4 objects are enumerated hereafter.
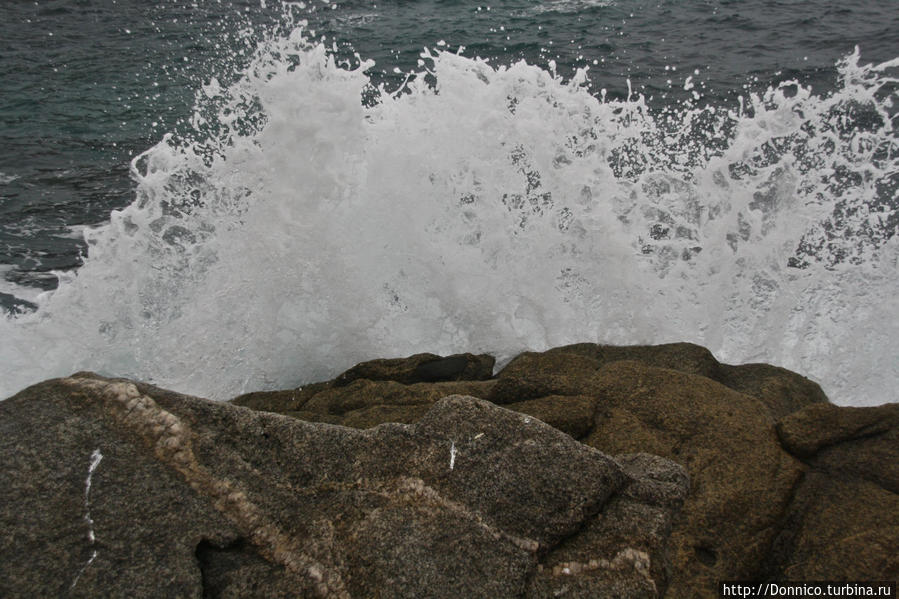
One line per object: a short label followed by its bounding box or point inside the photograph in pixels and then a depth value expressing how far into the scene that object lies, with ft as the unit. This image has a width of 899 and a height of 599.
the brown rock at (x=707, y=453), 8.23
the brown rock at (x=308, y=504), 6.19
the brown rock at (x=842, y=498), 7.82
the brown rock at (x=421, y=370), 14.49
